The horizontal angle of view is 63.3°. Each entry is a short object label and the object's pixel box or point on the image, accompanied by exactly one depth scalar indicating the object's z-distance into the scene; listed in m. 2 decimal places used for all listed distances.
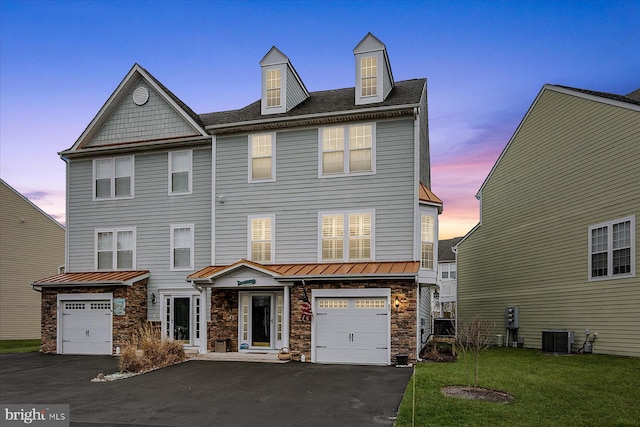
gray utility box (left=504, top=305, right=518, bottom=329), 22.67
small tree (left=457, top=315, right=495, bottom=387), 12.34
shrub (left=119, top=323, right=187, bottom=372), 16.19
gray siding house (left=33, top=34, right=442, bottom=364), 17.67
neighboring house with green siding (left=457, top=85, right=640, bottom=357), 16.42
